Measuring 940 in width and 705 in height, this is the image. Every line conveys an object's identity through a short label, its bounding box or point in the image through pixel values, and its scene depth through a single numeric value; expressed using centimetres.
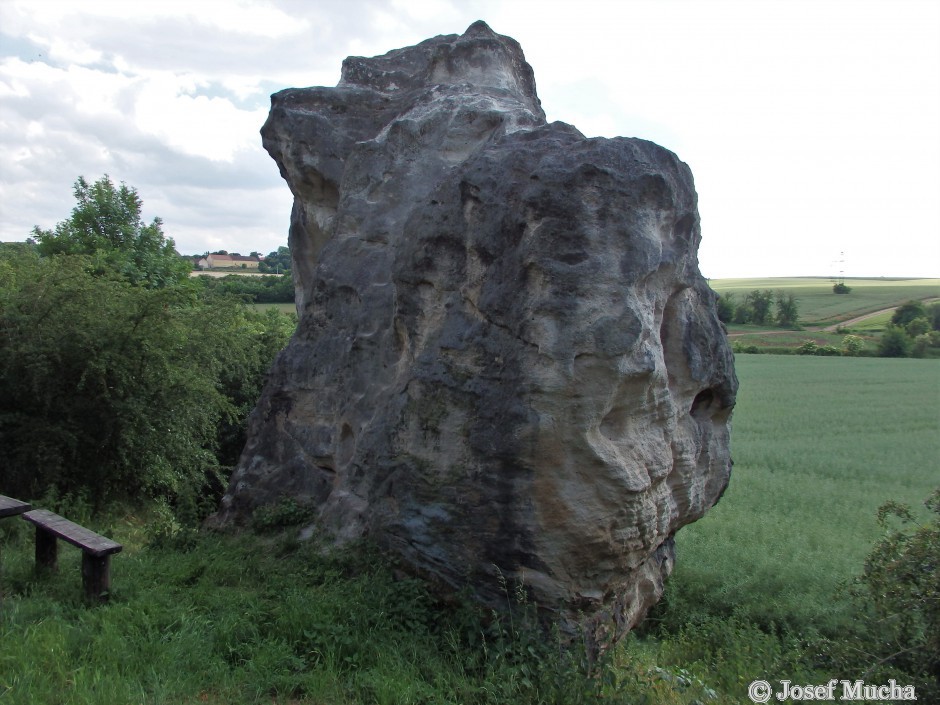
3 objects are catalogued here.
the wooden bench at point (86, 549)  586
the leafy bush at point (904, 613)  583
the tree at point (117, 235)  1708
